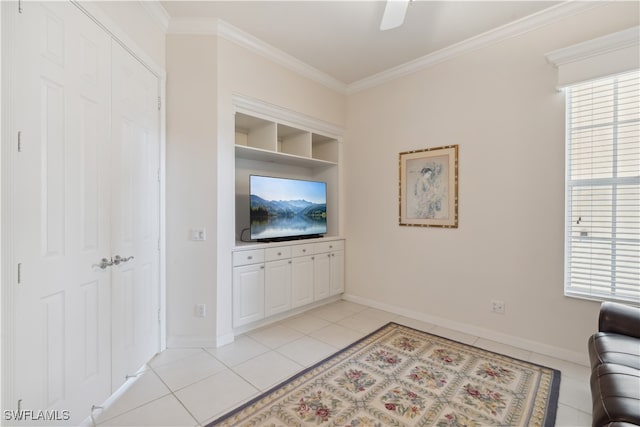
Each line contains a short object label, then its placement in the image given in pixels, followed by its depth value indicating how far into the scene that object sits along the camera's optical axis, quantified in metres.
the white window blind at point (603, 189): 2.17
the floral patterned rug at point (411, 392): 1.72
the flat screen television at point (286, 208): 3.05
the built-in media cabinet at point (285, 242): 2.92
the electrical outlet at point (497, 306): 2.75
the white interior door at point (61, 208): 1.31
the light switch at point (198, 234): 2.62
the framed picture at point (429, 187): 3.04
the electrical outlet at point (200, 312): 2.63
